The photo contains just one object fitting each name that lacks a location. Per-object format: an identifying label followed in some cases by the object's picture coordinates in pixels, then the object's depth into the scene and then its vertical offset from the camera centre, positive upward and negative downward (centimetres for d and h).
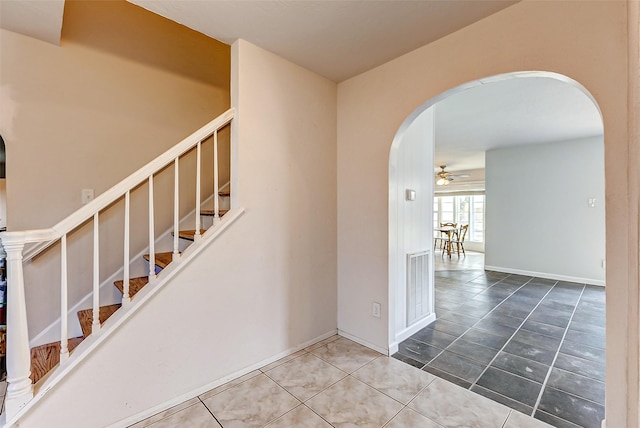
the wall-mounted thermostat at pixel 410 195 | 252 +19
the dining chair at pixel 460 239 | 722 -65
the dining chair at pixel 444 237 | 727 -64
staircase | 120 -39
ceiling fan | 606 +85
